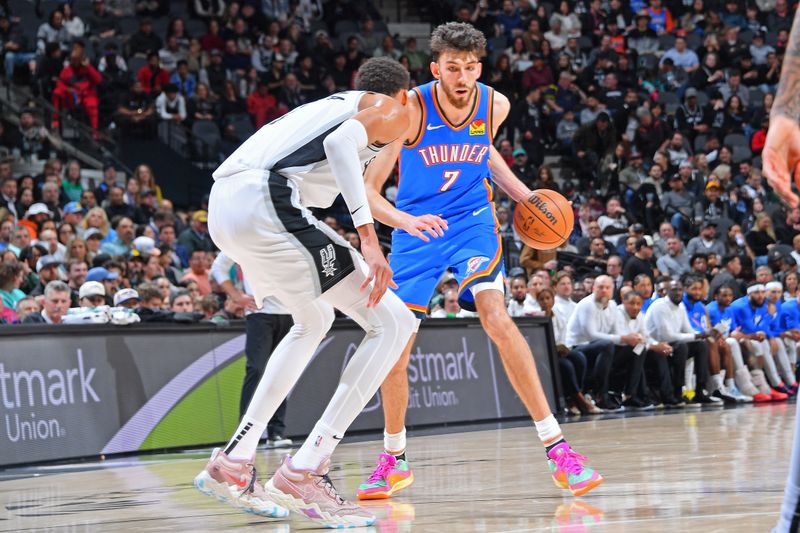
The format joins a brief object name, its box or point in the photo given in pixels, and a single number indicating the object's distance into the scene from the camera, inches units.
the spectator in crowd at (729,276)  647.8
